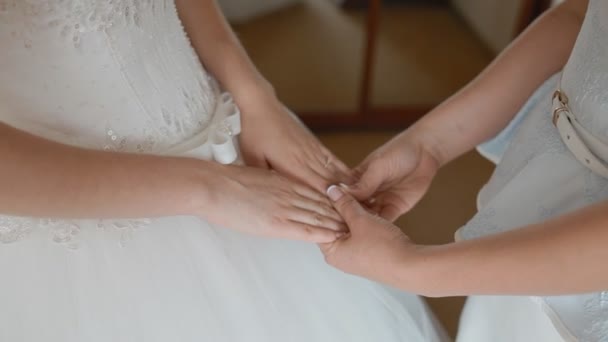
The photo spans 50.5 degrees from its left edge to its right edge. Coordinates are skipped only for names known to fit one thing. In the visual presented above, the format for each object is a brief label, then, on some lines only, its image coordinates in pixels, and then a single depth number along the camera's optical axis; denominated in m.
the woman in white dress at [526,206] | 0.66
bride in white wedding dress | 0.74
